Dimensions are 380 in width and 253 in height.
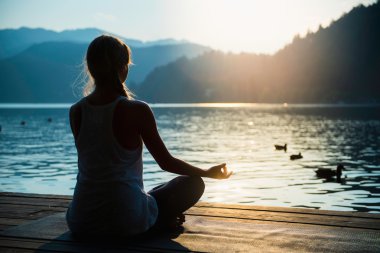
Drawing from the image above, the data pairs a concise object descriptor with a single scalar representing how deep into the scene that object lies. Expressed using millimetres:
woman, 4500
